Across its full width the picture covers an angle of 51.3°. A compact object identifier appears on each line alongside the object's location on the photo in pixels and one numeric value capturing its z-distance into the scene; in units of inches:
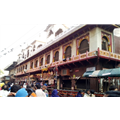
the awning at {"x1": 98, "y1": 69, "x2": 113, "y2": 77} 352.3
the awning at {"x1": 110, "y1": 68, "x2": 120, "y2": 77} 332.1
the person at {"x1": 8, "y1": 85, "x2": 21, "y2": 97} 138.8
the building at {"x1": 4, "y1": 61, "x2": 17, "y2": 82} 1507.4
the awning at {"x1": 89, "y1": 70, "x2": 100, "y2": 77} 385.3
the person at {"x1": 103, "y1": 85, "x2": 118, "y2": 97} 116.6
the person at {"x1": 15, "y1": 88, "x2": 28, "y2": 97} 127.0
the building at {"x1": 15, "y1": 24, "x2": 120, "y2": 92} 511.2
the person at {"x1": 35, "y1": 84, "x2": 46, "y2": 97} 190.1
